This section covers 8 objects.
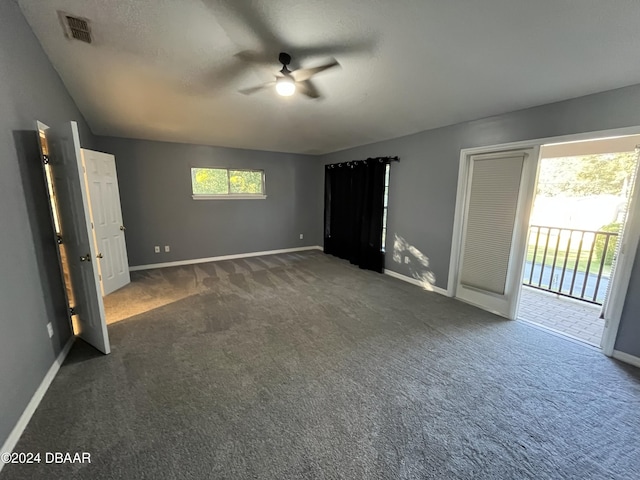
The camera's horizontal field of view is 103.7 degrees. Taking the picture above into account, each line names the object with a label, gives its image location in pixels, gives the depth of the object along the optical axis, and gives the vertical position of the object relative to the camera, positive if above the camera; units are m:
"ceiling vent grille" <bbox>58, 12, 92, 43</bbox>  2.06 +1.42
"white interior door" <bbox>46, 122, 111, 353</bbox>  2.01 -0.28
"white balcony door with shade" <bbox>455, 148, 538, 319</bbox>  2.92 -0.34
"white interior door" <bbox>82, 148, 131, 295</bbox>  3.42 -0.32
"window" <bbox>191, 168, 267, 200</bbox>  5.15 +0.31
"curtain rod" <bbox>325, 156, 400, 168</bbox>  4.32 +0.71
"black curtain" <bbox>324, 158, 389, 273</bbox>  4.71 -0.26
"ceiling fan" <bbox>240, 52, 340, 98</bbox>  2.21 +1.20
